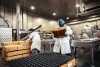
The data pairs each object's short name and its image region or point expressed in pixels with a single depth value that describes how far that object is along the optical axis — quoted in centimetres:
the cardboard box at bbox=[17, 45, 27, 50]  325
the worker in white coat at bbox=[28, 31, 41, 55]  348
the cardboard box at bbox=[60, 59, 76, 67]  101
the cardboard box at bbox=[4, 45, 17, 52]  290
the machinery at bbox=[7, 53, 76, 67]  98
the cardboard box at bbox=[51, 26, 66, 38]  228
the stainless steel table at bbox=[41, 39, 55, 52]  341
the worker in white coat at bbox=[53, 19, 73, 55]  241
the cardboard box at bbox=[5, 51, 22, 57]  295
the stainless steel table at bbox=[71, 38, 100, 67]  223
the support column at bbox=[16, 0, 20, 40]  471
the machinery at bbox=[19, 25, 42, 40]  526
